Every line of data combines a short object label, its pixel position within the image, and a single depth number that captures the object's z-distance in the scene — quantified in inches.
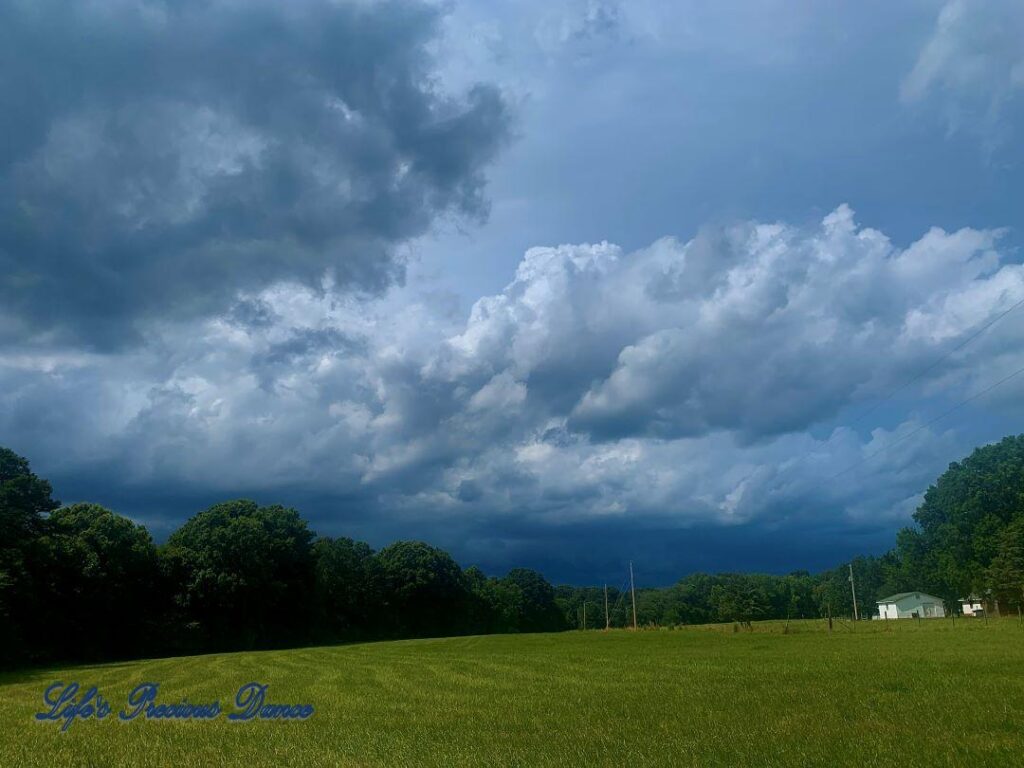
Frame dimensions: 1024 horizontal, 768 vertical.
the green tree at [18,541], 2146.9
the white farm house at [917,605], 5807.1
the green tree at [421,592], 4805.6
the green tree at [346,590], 4165.1
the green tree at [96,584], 2459.4
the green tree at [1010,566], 3327.5
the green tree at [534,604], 6358.3
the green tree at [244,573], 3105.3
